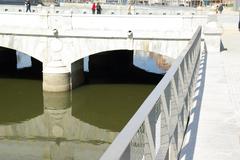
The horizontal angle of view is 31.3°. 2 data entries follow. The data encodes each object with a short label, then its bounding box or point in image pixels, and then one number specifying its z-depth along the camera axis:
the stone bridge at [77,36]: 19.97
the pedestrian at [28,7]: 28.04
